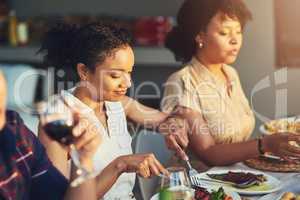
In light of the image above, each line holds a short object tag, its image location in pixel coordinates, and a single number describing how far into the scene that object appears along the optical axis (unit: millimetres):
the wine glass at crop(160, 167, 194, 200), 1040
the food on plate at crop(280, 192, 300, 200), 1251
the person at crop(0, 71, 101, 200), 1017
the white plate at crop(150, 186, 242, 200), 1255
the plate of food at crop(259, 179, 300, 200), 1260
